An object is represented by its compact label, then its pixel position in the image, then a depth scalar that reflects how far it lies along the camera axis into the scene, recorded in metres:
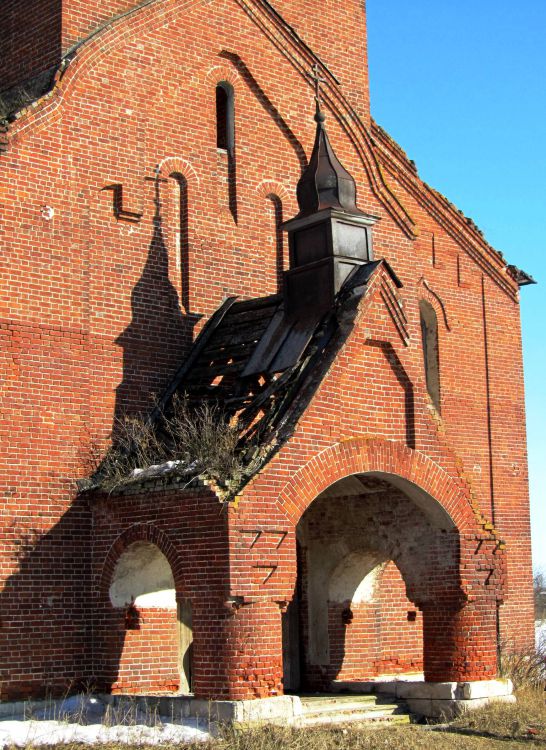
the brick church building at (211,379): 13.41
